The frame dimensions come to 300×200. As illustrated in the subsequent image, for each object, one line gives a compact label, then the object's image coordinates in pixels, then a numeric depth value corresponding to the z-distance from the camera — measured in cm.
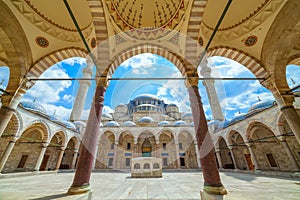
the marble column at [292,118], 503
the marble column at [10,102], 495
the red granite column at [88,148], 339
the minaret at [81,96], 2228
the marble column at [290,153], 892
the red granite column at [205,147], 333
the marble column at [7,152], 920
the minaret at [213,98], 2169
